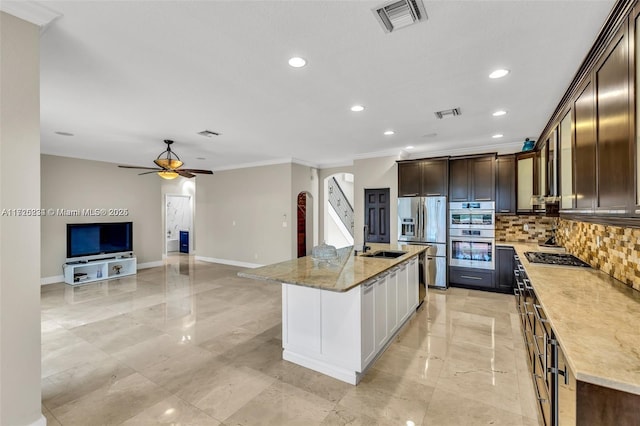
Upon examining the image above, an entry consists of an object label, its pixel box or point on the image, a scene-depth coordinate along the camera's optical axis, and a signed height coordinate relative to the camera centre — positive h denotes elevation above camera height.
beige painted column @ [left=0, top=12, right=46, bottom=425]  1.73 -0.08
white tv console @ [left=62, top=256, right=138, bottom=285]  6.09 -1.24
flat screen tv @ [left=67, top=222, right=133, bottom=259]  6.37 -0.57
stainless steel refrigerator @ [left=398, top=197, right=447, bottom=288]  5.44 -0.32
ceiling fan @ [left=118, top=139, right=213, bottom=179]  4.58 +0.73
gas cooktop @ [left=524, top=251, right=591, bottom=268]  2.94 -0.50
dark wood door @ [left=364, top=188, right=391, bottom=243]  6.38 -0.02
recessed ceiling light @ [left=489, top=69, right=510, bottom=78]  2.62 +1.27
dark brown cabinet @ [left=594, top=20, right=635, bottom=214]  1.59 +0.49
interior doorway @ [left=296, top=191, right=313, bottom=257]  7.48 -0.26
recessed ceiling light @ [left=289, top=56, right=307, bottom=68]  2.40 +1.26
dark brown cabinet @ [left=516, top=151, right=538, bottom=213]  4.96 +0.56
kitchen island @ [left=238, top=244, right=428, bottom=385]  2.49 -0.92
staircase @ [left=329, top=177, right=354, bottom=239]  9.61 +0.29
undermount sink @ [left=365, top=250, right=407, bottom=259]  3.94 -0.54
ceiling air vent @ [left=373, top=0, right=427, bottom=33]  1.77 +1.26
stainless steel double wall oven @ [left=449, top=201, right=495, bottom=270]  5.14 -0.38
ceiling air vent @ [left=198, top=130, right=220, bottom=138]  4.58 +1.29
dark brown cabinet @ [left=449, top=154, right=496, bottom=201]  5.16 +0.62
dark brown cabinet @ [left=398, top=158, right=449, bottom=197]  5.50 +0.69
